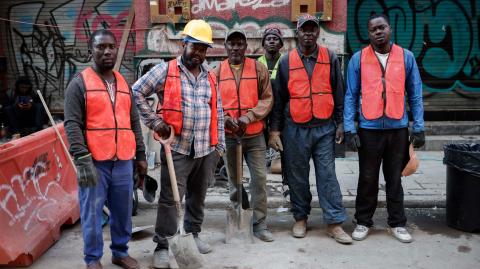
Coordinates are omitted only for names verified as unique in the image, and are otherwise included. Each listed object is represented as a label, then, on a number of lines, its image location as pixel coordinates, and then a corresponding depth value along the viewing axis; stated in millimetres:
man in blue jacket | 4664
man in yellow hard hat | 4098
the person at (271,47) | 5586
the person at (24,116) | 7762
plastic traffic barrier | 4164
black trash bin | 4969
